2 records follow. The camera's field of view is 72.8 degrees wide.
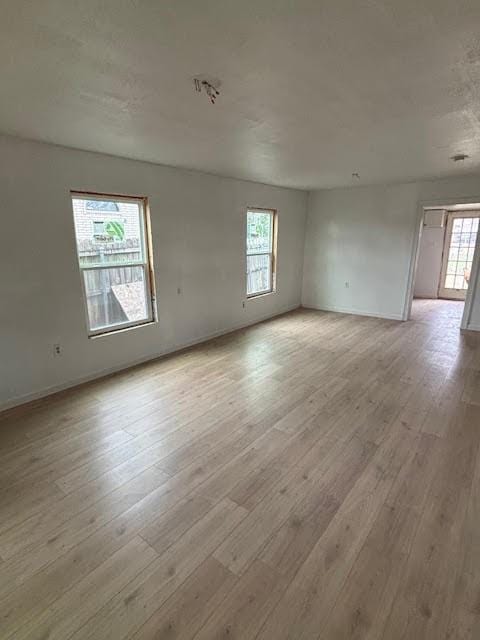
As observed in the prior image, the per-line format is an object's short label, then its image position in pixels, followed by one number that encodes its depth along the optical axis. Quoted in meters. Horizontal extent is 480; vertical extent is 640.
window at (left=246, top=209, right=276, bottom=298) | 5.88
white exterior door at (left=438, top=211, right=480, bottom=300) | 7.70
